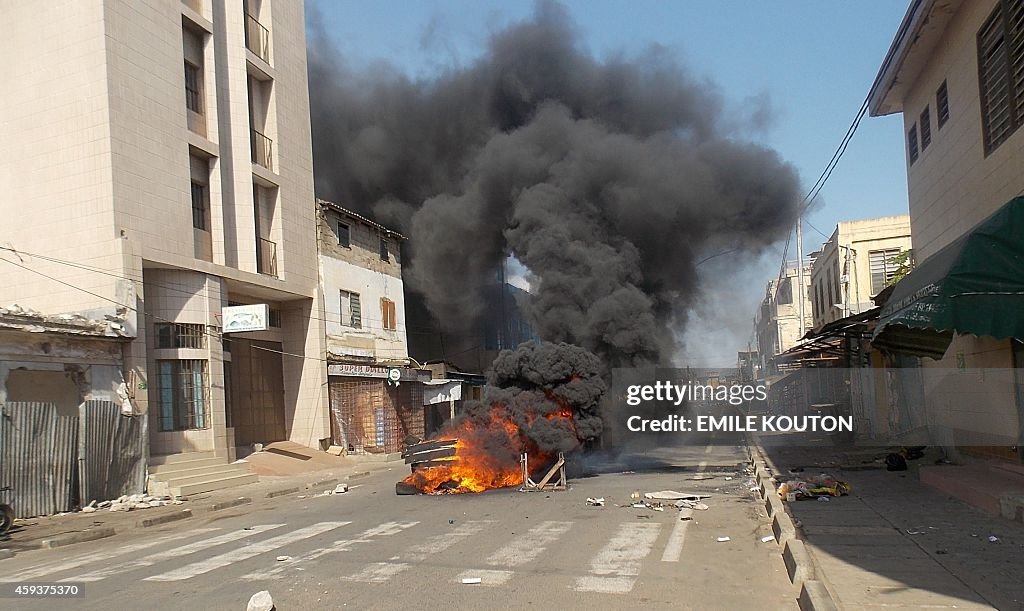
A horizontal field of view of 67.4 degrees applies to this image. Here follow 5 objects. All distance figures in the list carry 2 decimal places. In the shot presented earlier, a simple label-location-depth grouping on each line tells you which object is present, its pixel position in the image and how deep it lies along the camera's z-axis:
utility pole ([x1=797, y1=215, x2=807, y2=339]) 33.85
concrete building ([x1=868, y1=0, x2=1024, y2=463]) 7.34
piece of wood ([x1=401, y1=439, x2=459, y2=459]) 13.33
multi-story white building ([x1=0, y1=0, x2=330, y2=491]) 16.27
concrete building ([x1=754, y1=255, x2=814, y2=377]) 44.57
